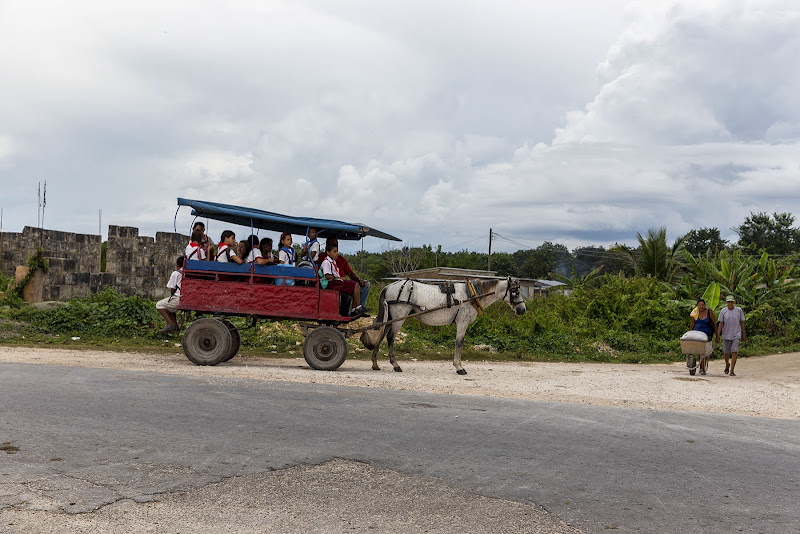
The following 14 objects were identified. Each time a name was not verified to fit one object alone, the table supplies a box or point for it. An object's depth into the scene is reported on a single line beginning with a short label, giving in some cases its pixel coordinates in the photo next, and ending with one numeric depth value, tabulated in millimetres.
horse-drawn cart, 12586
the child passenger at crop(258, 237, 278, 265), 12789
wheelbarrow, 15156
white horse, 13672
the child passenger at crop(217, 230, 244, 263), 12750
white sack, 15133
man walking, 15508
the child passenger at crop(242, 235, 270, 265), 12838
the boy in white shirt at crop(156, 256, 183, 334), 13344
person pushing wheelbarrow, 15156
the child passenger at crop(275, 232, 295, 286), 13117
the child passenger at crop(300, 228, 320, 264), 12930
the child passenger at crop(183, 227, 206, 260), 12969
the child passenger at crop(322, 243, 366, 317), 12695
